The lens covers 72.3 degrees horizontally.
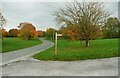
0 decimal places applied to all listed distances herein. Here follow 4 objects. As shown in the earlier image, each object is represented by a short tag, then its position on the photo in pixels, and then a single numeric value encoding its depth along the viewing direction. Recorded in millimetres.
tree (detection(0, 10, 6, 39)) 14756
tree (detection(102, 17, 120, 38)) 26159
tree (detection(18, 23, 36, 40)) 28764
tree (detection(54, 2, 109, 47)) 11249
